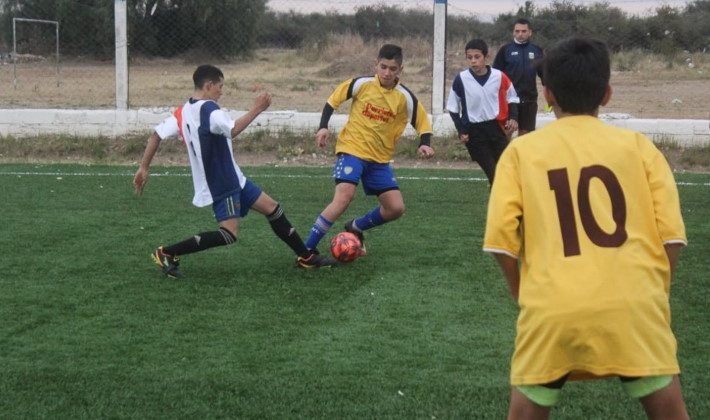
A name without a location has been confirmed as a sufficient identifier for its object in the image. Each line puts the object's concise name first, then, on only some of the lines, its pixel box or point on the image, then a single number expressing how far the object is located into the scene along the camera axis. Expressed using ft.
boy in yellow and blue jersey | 50.68
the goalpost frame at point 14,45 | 130.43
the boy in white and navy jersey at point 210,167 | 45.41
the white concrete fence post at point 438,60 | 97.16
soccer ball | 49.80
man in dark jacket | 79.06
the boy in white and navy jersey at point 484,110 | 67.99
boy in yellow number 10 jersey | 19.60
